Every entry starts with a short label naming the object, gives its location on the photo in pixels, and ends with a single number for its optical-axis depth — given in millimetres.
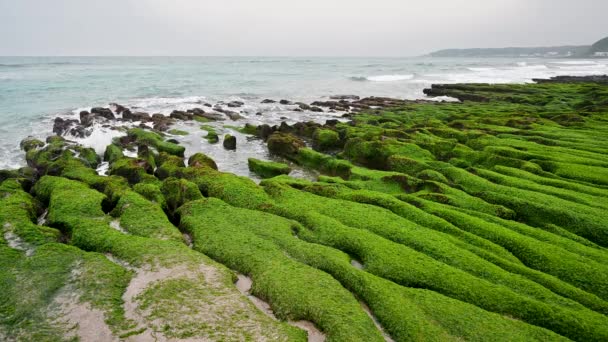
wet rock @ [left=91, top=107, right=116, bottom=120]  30469
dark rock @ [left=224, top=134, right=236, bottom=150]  22734
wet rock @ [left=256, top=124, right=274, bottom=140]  25188
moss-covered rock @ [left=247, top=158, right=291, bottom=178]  17203
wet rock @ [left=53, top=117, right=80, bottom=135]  26131
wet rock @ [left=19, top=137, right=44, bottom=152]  20588
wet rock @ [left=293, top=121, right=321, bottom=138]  25312
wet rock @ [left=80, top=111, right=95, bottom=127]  27488
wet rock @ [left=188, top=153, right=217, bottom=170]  16422
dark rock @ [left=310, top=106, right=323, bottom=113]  36828
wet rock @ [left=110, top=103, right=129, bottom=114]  33709
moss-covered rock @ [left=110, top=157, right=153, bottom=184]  14984
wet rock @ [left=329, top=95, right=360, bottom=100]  46406
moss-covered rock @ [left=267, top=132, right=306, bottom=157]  20484
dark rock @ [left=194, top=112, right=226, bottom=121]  32562
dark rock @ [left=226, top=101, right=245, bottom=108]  40331
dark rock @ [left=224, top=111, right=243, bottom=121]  33106
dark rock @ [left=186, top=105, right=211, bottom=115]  33575
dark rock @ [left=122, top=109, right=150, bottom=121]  30672
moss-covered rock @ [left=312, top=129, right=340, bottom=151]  22641
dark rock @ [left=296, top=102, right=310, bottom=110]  38647
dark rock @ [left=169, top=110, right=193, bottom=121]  31772
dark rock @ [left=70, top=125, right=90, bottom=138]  24355
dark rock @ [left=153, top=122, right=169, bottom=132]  27078
